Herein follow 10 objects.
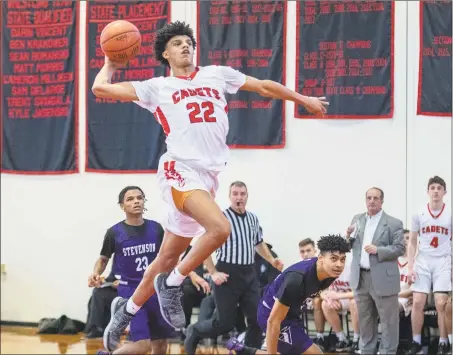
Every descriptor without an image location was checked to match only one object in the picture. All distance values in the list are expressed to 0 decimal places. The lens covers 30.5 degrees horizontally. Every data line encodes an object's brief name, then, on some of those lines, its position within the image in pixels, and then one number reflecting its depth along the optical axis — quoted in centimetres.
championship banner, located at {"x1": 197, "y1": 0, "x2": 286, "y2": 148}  1222
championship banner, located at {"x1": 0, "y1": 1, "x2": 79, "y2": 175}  1329
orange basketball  614
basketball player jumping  587
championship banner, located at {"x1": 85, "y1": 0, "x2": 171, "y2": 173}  1271
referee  975
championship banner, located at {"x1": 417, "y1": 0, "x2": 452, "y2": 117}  1151
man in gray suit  986
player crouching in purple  699
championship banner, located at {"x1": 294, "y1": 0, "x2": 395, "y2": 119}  1179
